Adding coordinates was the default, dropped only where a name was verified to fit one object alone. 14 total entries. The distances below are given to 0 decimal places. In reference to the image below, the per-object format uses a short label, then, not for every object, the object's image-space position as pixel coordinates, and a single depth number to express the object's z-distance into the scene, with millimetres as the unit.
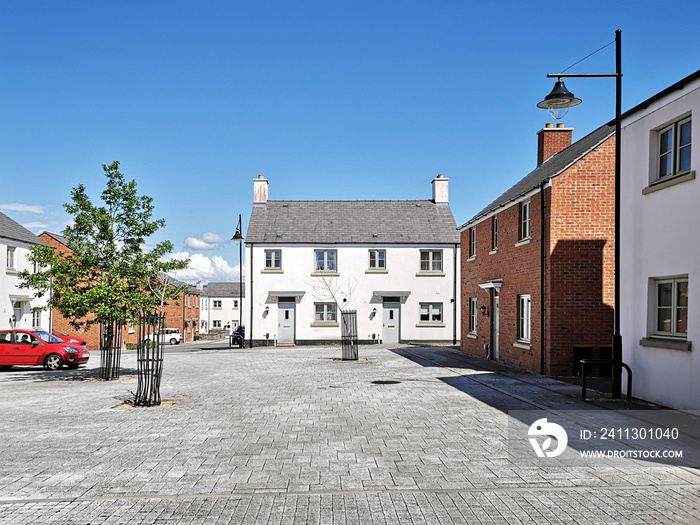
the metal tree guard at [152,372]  12688
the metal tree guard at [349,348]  24717
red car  22641
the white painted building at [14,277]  31656
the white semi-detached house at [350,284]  37000
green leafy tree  17391
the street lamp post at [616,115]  12422
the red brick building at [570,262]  16906
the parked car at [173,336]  58219
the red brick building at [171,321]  43125
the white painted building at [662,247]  10953
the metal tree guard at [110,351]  18184
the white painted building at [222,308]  94875
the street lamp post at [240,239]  35219
